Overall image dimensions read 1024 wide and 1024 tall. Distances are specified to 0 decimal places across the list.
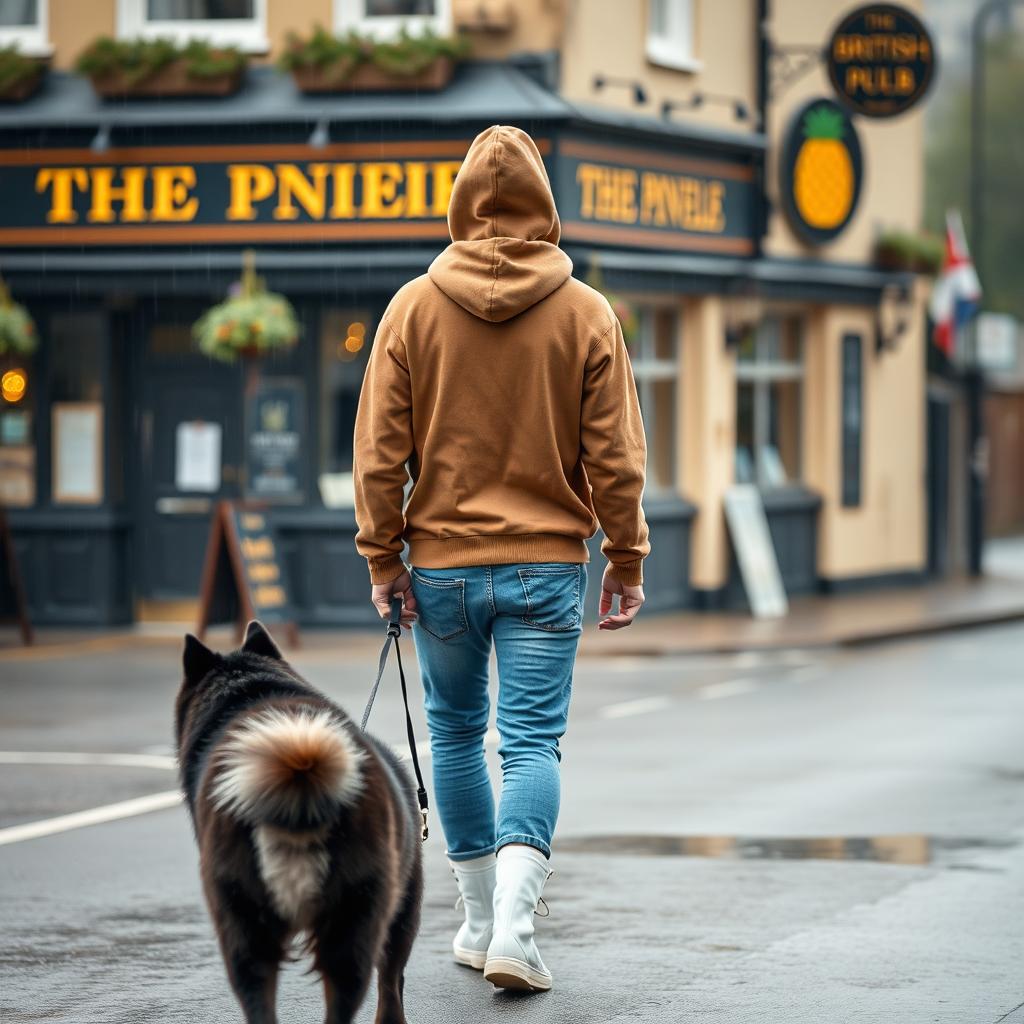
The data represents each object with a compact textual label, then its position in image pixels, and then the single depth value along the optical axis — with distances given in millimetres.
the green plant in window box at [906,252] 23250
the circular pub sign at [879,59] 20422
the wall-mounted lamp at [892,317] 23328
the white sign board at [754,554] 20344
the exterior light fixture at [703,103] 19547
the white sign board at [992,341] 26703
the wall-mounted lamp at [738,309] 20562
